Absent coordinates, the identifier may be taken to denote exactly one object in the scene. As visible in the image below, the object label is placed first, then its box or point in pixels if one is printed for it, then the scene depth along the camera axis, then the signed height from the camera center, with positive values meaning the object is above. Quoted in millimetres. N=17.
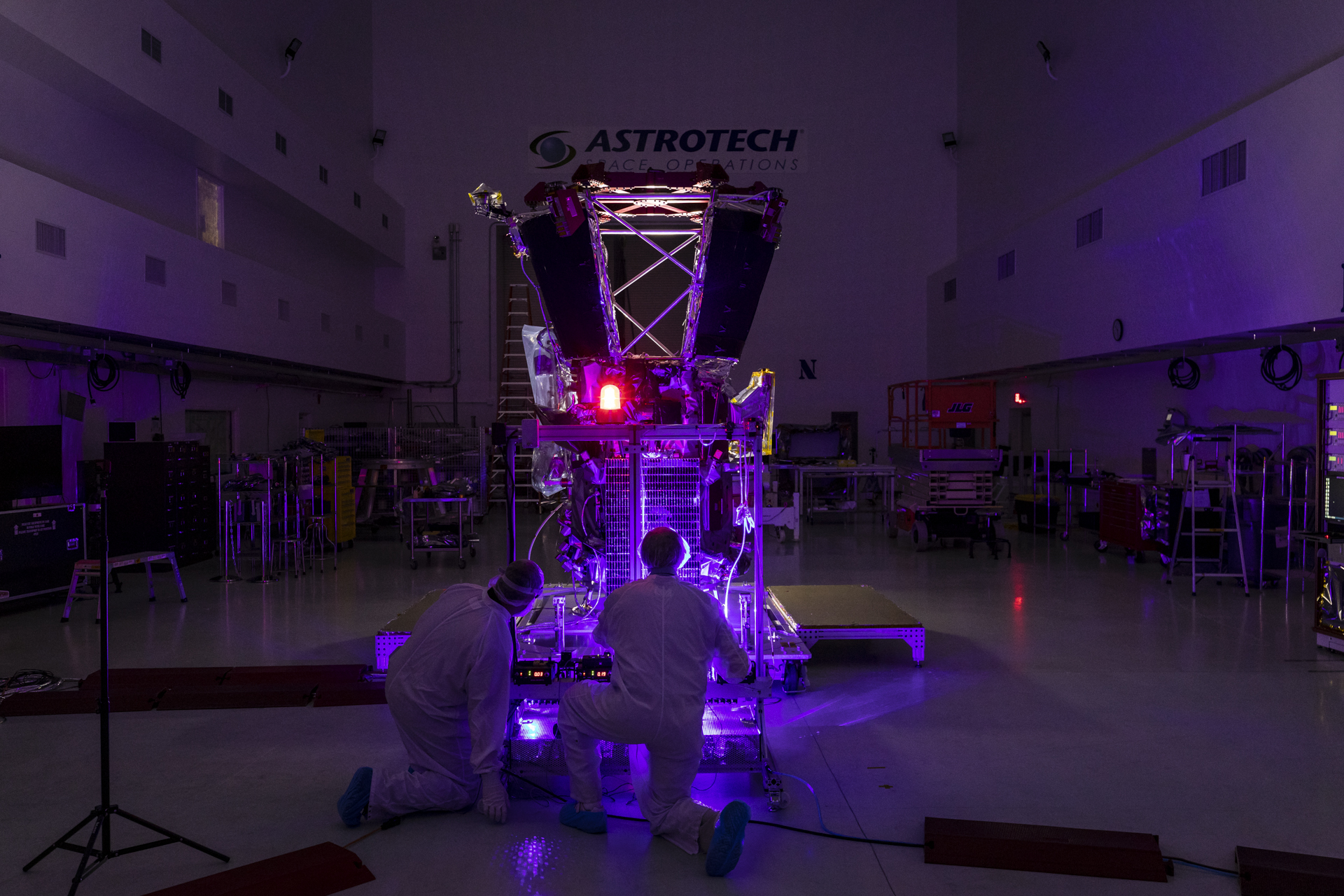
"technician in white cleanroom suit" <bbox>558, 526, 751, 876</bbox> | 3459 -1117
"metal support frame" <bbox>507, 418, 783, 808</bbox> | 4316 -13
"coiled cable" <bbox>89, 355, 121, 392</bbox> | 9570 +756
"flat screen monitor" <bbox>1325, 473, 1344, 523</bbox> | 6750 -540
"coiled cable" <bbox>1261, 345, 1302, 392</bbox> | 9625 +708
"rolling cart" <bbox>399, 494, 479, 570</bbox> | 10203 -1360
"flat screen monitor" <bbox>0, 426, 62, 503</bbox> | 8062 -247
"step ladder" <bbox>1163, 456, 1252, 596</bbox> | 8750 -1069
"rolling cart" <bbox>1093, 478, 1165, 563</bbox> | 10273 -1094
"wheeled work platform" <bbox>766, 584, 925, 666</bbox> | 6020 -1397
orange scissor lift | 11438 -714
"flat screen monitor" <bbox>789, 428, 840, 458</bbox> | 14906 -188
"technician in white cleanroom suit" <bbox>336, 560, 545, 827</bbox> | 3623 -1201
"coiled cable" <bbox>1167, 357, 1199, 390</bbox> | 11195 +809
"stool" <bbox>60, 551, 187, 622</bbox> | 7590 -1206
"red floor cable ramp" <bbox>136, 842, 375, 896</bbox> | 2994 -1624
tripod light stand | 3178 -1501
